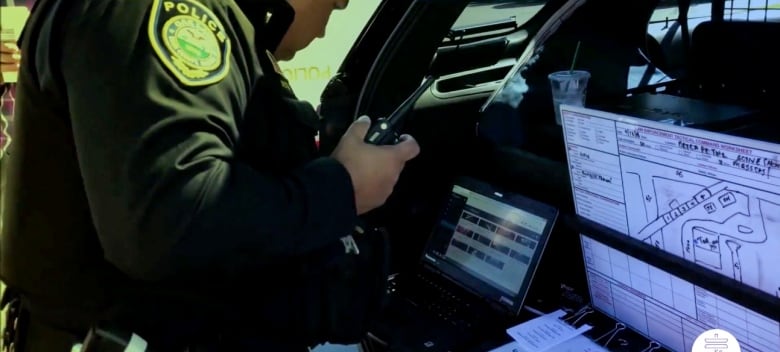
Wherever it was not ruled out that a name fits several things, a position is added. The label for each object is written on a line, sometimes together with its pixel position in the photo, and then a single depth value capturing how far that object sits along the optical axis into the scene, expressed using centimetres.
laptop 104
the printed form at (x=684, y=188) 71
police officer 62
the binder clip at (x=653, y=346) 92
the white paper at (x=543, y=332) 94
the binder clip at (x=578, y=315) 100
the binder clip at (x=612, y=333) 95
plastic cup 131
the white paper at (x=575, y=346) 93
